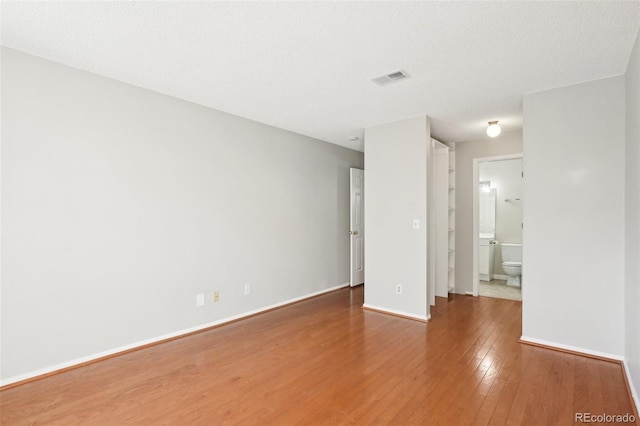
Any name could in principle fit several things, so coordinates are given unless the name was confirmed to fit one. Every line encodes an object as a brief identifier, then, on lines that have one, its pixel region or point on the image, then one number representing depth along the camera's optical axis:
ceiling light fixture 4.14
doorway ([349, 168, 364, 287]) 5.76
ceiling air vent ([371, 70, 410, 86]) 2.85
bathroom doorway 6.22
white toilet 6.00
